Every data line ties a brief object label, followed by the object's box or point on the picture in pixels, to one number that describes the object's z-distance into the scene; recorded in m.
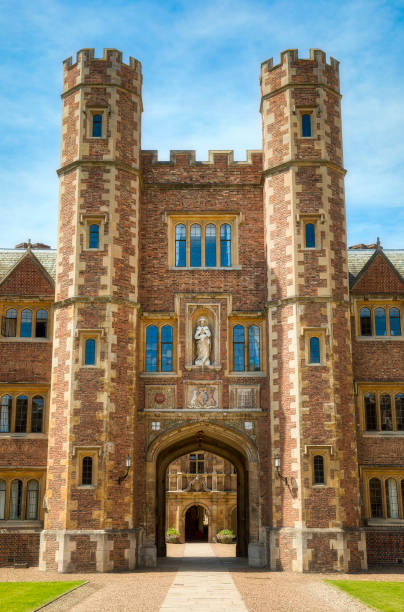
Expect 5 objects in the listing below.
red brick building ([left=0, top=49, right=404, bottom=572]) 23.33
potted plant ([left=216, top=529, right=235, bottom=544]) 45.88
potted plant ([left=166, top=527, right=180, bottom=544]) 47.22
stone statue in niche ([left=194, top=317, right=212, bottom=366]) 25.73
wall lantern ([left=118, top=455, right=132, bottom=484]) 23.50
